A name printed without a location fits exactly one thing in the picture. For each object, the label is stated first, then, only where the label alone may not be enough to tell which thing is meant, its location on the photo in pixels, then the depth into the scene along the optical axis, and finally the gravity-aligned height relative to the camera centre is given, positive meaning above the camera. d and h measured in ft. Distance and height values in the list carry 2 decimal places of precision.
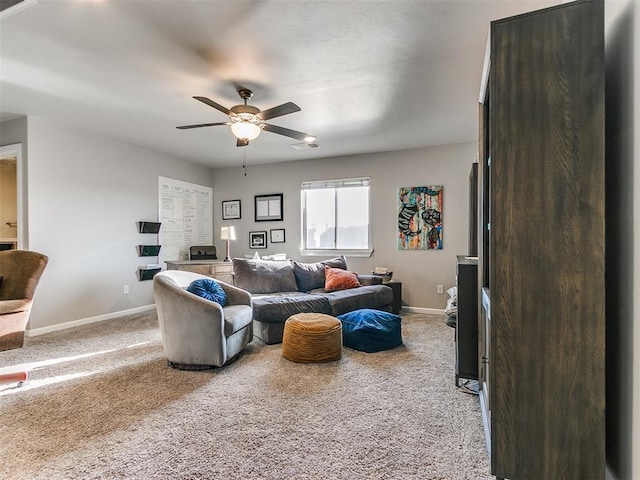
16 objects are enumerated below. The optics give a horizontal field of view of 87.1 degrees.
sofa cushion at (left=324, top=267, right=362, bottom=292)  15.07 -1.99
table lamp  17.99 +0.20
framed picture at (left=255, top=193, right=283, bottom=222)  19.99 +1.74
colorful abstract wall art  16.46 +0.90
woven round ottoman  9.73 -3.07
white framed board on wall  18.12 +1.19
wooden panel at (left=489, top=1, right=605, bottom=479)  4.05 -0.10
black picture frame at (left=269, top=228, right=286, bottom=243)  19.95 +0.08
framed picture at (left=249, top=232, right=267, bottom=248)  20.43 -0.18
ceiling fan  8.90 +3.33
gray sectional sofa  11.90 -2.36
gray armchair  9.12 -2.52
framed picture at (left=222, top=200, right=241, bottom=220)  21.16 +1.74
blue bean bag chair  10.80 -3.11
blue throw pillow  10.16 -1.64
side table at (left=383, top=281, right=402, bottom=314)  16.03 -2.86
